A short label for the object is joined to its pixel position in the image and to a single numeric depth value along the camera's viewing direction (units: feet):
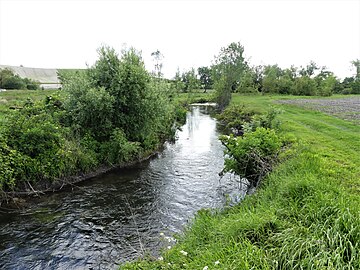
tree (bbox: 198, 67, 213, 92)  293.23
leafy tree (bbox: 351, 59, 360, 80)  258.24
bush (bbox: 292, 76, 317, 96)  189.47
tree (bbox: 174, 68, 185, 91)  193.20
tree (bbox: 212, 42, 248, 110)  137.69
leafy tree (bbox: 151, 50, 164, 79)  206.80
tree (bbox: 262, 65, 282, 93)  203.41
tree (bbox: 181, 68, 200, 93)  187.33
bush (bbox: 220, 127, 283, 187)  28.17
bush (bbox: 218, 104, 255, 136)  76.92
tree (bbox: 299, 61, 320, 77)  275.18
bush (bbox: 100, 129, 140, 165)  44.16
